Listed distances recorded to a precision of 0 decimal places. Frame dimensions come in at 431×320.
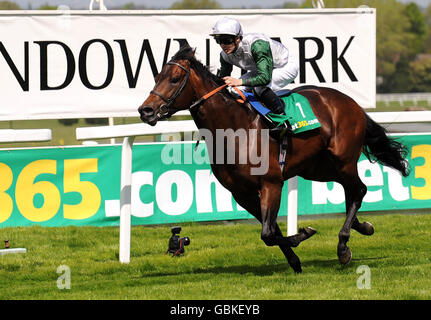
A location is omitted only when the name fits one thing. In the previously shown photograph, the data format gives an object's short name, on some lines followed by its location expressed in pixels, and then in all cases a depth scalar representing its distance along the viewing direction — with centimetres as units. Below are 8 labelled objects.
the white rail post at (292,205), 1436
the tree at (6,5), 7094
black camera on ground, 1332
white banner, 1750
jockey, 1109
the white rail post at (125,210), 1292
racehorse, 1095
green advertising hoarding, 1552
